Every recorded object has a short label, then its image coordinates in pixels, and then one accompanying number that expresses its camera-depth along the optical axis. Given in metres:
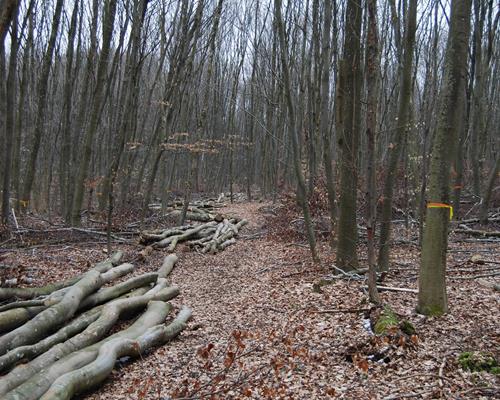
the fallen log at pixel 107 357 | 3.96
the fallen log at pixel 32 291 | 5.82
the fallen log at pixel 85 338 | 4.14
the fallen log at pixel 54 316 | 4.80
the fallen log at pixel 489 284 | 6.06
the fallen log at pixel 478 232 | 10.70
